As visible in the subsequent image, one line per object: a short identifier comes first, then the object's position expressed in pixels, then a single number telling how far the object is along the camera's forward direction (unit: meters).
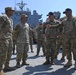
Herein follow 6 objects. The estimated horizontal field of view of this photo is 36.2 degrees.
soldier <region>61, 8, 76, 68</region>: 3.59
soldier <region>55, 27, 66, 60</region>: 4.73
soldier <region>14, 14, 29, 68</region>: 3.78
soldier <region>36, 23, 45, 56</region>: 5.67
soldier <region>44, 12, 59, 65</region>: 3.90
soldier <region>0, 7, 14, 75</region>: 3.04
